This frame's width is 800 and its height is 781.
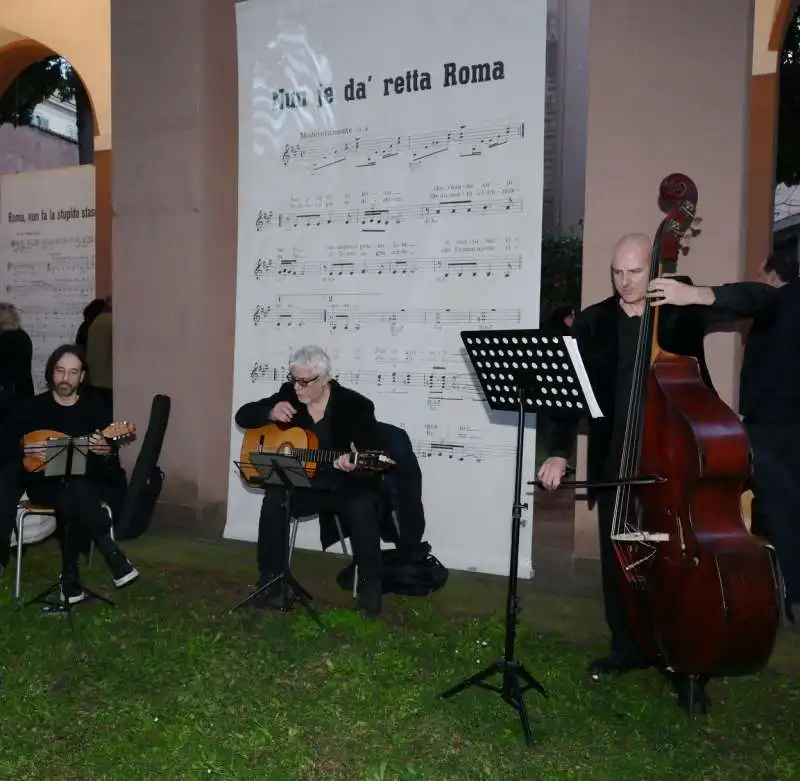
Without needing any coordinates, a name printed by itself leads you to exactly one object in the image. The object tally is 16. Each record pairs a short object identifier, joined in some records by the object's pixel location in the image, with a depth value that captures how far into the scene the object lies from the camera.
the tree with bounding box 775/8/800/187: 6.64
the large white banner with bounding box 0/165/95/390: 8.38
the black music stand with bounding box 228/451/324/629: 3.86
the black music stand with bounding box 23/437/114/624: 3.81
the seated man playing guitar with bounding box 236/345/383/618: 4.14
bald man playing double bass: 3.21
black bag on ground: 4.36
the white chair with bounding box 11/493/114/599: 4.25
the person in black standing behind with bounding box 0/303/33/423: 6.50
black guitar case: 4.62
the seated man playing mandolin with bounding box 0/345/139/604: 4.22
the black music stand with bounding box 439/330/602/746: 2.84
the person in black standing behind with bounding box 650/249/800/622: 3.79
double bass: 2.65
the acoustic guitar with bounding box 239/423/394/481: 3.97
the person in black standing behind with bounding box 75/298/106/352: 6.84
